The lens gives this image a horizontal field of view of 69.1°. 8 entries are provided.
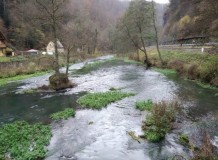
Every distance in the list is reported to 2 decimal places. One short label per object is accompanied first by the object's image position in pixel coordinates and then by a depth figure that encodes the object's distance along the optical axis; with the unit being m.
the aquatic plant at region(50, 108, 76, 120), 11.78
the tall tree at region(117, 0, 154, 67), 33.32
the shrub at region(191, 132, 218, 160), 6.11
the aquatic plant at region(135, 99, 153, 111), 12.28
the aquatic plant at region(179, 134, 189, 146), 8.30
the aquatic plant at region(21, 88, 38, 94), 17.83
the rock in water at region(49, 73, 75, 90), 18.66
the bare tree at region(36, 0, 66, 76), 18.93
